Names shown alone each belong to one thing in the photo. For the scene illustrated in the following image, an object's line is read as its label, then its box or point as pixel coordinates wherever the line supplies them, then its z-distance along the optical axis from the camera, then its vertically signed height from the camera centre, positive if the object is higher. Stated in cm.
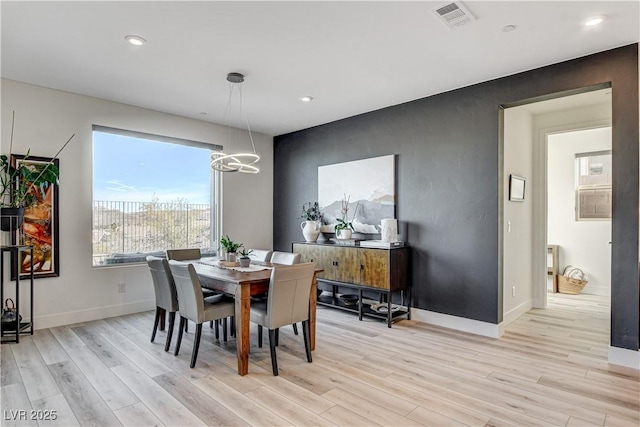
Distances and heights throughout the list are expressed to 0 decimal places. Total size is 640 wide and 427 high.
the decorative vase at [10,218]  353 -6
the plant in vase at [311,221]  536 -14
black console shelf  358 -87
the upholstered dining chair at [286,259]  401 -53
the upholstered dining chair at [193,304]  304 -81
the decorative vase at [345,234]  495 -30
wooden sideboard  426 -74
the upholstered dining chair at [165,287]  339 -71
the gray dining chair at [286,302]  294 -76
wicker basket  590 -119
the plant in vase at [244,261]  373 -50
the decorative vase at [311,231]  536 -28
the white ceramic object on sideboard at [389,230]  447 -22
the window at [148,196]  463 +23
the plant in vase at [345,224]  496 -17
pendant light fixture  371 +137
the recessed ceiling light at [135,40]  295 +141
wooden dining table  293 -66
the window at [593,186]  592 +44
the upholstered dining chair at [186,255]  399 -53
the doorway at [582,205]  591 +12
